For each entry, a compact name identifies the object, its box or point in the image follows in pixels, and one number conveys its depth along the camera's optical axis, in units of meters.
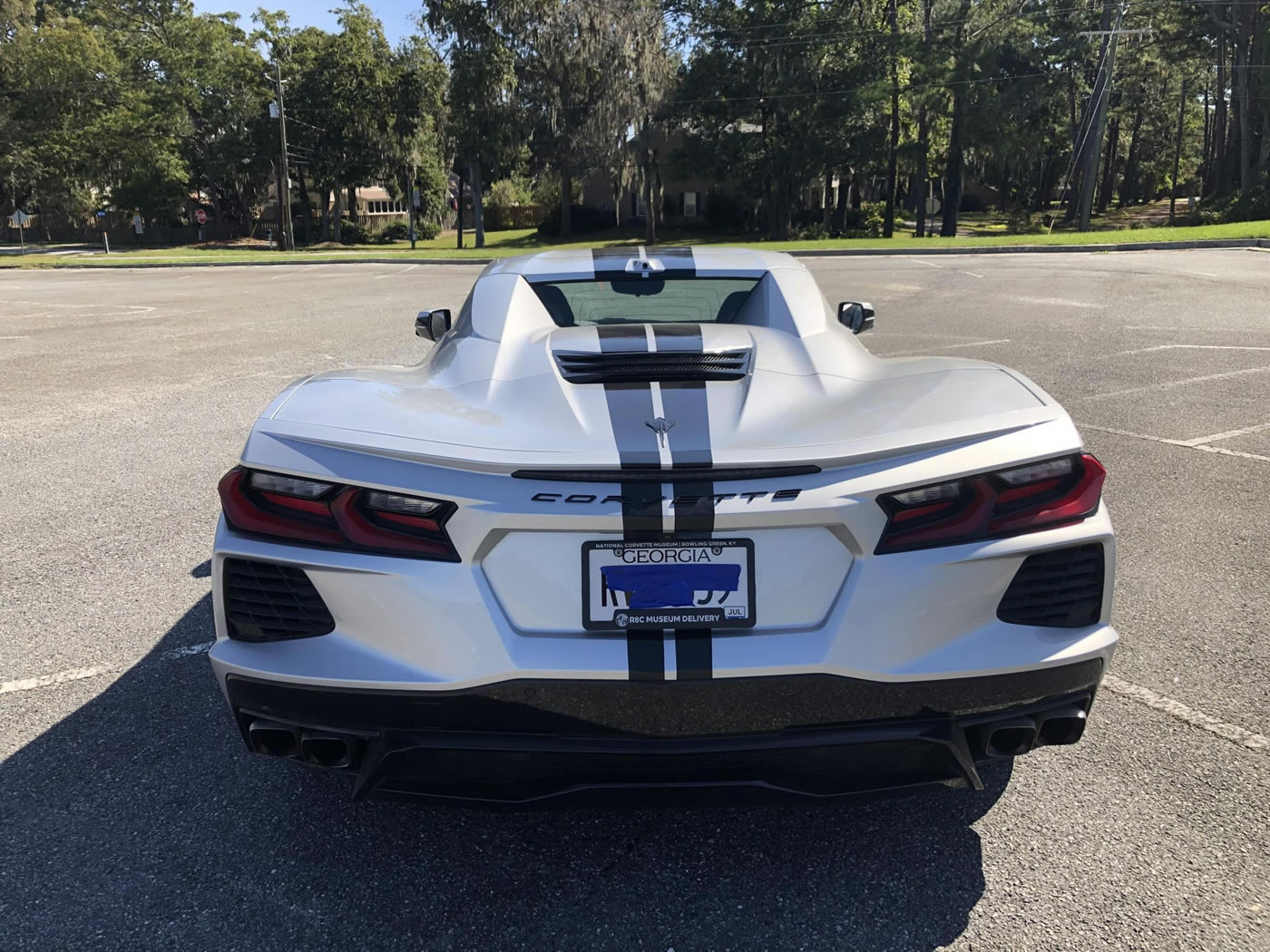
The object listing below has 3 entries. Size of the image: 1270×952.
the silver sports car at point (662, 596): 2.02
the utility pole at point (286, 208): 47.17
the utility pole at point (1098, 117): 33.16
